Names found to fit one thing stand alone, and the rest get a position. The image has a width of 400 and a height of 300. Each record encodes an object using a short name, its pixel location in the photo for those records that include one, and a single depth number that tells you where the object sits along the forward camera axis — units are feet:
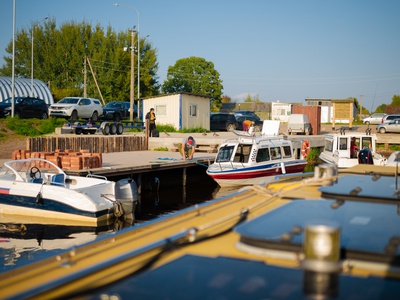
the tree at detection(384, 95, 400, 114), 280.72
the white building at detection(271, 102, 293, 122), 239.09
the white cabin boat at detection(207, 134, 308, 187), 74.08
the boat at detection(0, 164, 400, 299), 9.58
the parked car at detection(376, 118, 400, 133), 142.61
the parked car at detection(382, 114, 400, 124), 162.61
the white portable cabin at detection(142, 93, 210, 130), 135.31
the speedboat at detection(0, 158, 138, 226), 50.29
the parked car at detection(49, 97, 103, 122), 118.42
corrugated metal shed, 160.35
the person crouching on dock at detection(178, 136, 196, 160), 84.41
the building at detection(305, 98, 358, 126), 161.42
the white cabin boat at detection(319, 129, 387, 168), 72.38
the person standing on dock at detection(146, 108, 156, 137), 106.22
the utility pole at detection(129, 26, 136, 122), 134.52
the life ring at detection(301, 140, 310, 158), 88.69
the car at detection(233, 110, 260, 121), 171.73
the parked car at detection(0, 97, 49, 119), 119.96
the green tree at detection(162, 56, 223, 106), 303.68
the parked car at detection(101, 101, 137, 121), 137.80
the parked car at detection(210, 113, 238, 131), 152.87
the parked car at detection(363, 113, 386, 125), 197.67
